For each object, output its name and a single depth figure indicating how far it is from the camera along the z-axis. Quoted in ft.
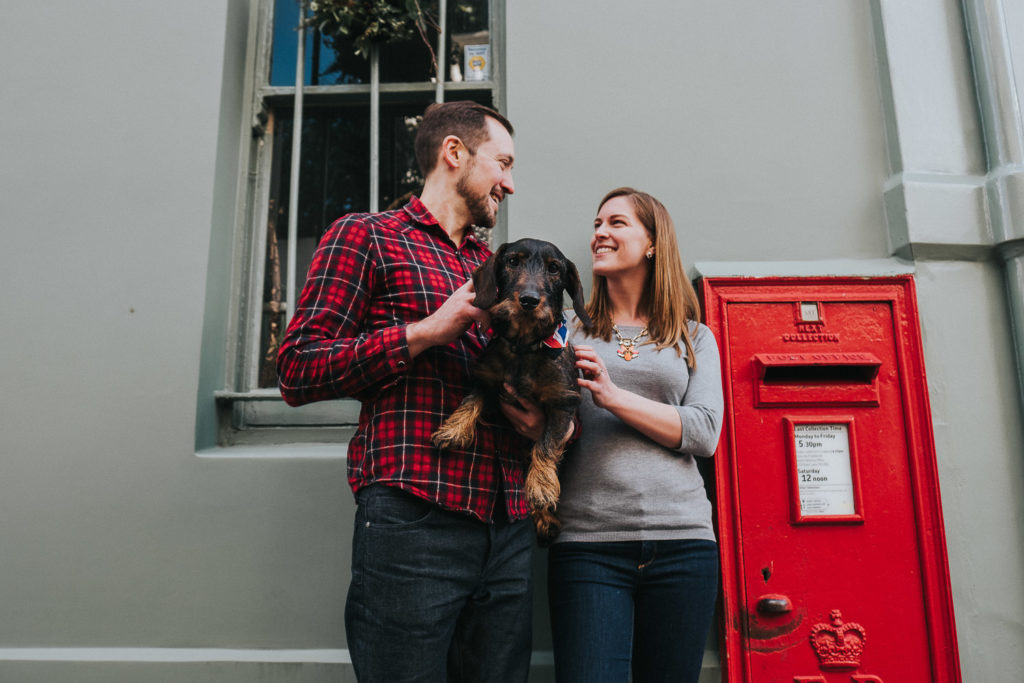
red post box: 7.15
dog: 5.17
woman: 6.07
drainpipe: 8.26
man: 5.07
